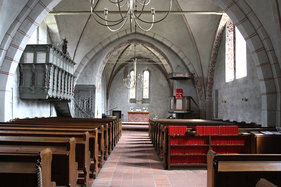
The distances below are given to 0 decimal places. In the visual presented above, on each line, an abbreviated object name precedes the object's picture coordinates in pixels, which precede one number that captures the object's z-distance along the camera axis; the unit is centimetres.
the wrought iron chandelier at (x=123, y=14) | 1398
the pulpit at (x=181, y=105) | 1645
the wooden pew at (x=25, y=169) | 231
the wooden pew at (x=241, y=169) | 246
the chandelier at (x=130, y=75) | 2572
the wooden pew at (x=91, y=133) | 518
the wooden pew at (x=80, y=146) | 421
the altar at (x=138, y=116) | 2136
